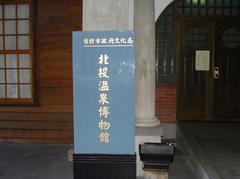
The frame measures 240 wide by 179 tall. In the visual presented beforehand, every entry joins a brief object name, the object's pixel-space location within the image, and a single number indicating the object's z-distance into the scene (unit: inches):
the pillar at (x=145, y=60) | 239.6
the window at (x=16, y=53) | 325.7
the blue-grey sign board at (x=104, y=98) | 186.2
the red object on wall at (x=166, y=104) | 340.5
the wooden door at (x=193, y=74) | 370.9
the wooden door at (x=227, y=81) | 382.3
